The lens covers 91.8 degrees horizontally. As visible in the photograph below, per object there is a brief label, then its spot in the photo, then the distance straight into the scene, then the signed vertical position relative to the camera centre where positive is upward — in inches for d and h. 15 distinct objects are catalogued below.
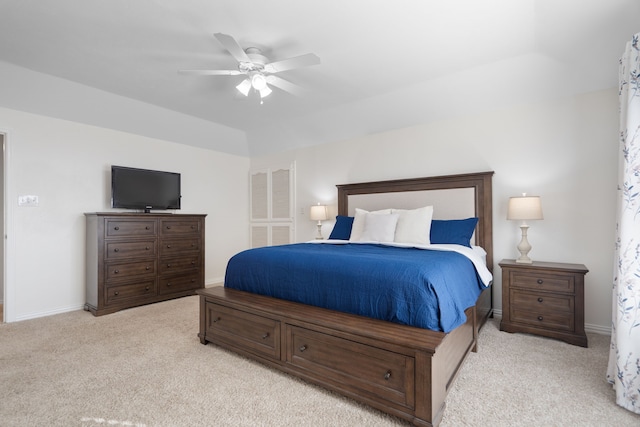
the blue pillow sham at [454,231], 127.3 -8.4
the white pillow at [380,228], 132.8 -7.4
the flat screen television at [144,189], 151.9 +11.9
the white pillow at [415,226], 127.7 -6.3
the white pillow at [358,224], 144.2 -6.1
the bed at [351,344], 61.3 -32.5
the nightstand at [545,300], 102.0 -30.7
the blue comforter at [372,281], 69.8 -18.4
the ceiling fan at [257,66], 91.0 +46.7
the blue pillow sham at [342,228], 157.0 -8.7
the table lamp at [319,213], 179.9 -0.9
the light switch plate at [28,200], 130.8 +4.9
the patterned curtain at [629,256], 67.0 -10.0
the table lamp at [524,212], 115.0 -0.3
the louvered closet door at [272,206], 206.7 +3.7
